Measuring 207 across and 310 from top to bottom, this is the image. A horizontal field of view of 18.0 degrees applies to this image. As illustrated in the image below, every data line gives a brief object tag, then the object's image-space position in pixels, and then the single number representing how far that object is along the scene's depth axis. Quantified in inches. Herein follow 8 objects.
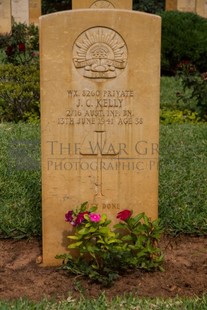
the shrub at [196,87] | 366.6
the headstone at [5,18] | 776.3
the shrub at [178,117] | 351.9
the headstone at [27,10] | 820.6
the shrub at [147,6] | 1042.1
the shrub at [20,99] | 360.8
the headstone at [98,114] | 161.6
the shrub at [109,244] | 161.5
